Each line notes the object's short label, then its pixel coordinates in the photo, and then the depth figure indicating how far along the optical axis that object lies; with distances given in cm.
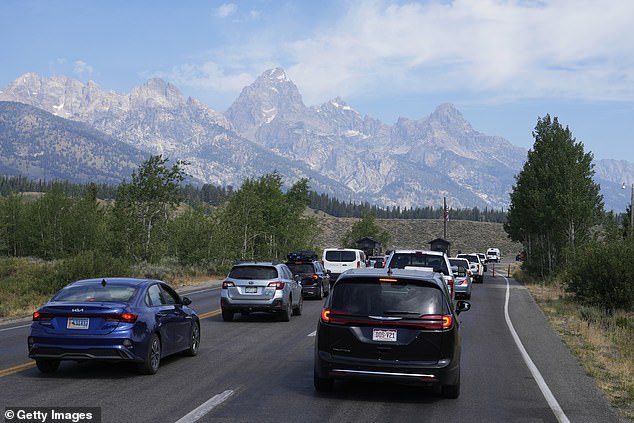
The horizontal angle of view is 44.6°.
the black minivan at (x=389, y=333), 971
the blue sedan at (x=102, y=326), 1099
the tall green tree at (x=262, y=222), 5706
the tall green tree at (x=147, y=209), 4222
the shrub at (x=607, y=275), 2562
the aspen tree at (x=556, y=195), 4403
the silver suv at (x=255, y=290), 2094
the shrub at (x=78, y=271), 2948
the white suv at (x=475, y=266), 4625
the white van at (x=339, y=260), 3919
